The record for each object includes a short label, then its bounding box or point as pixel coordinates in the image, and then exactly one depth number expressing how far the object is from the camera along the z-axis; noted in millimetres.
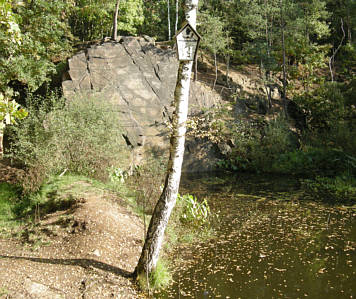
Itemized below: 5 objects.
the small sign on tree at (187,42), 4812
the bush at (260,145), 16922
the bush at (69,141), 8945
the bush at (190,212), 8125
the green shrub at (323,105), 18152
